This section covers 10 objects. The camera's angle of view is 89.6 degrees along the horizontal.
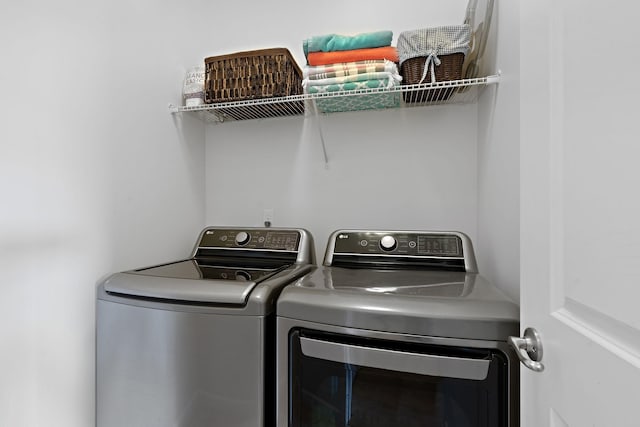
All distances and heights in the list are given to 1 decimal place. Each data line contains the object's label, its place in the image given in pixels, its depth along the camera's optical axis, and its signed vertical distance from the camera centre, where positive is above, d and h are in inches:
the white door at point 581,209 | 16.0 +0.2
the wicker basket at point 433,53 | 49.4 +24.8
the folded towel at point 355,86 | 51.8 +20.7
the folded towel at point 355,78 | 51.6 +21.9
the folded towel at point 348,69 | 51.8 +23.5
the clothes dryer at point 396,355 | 30.5 -14.5
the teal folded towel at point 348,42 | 52.5 +27.9
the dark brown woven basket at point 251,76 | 57.1 +24.6
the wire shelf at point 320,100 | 51.7 +20.5
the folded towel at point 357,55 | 52.6 +25.8
